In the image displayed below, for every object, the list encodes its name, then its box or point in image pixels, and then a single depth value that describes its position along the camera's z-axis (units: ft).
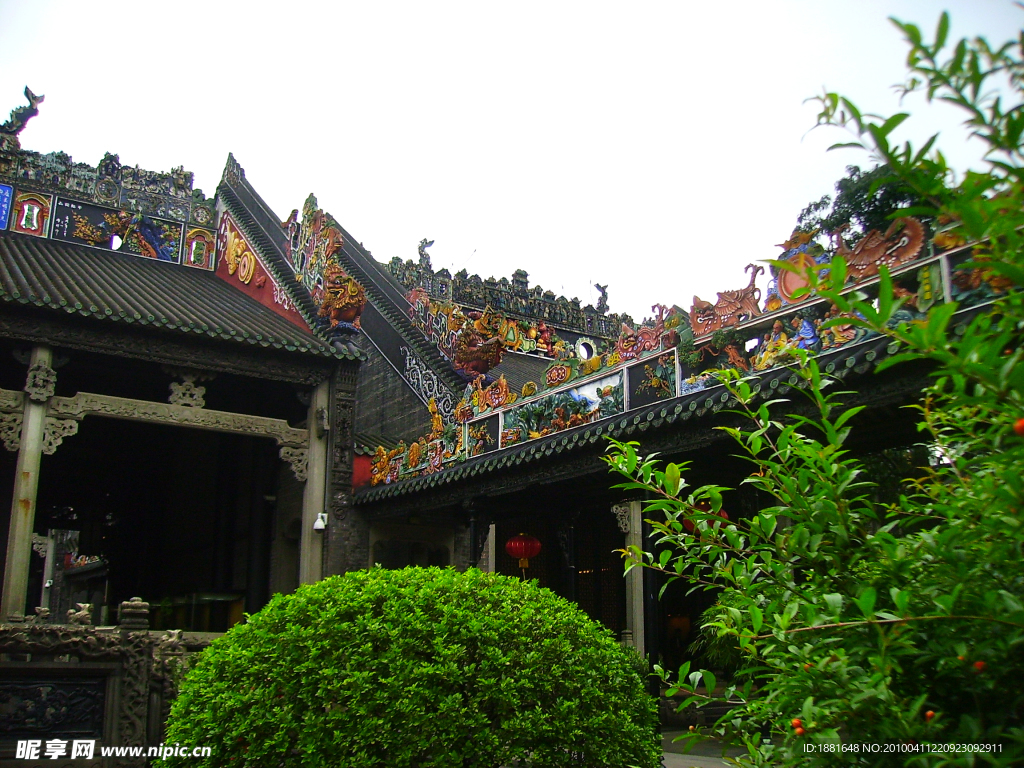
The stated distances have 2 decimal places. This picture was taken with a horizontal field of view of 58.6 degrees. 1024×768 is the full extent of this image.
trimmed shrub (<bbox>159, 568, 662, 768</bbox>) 13.96
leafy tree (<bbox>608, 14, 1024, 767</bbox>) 5.44
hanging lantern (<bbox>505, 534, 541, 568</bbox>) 37.73
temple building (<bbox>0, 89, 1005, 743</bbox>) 26.55
